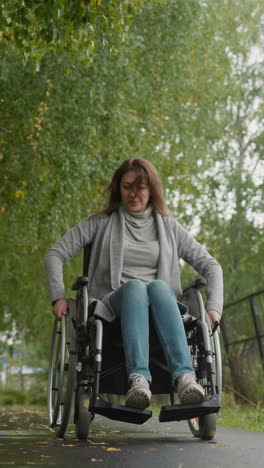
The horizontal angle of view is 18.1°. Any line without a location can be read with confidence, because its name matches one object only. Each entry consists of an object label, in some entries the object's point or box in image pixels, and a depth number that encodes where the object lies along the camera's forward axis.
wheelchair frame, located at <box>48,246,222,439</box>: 4.18
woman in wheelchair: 4.31
